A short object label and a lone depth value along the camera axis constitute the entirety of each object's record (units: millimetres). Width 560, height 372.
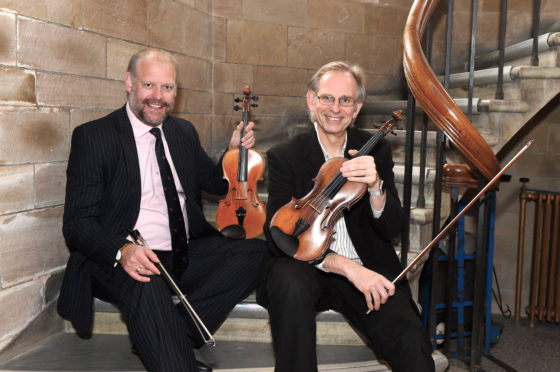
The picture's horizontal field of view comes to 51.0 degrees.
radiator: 3514
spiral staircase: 1918
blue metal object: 2900
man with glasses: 1567
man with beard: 1755
